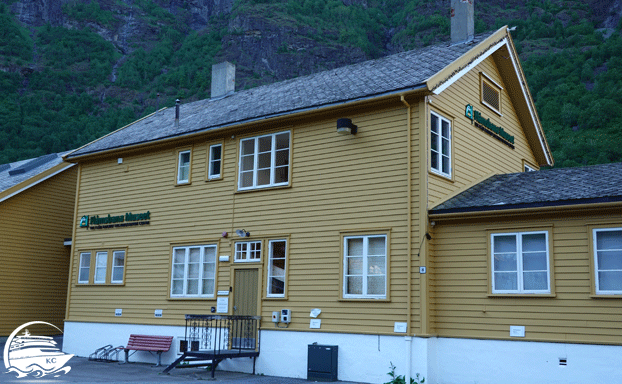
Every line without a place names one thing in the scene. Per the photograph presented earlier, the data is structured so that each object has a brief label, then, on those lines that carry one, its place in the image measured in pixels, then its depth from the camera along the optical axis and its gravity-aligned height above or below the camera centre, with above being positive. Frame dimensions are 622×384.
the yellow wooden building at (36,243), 23.97 +1.86
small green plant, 12.95 -1.46
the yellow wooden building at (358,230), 12.83 +1.64
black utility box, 14.15 -1.30
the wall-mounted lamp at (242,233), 16.41 +1.64
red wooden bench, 17.38 -1.26
